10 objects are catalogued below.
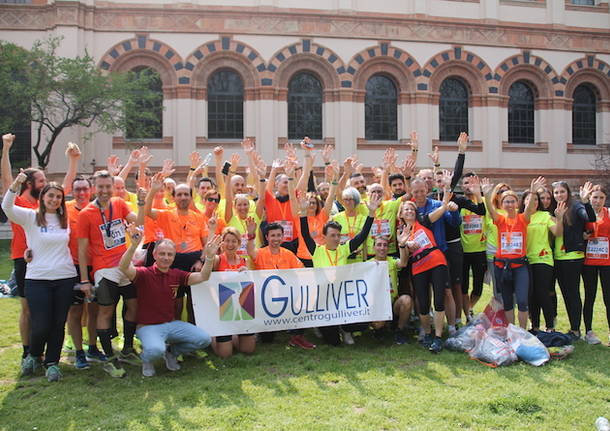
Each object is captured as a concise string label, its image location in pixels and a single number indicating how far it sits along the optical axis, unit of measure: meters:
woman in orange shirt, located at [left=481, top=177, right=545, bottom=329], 6.88
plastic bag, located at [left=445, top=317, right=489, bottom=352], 6.61
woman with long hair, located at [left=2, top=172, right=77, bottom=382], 5.53
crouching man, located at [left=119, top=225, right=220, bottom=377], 5.87
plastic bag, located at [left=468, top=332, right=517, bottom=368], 6.09
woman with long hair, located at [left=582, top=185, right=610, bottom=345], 7.08
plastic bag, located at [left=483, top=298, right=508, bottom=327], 7.09
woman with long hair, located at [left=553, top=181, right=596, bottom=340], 7.01
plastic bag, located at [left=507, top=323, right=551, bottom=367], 6.12
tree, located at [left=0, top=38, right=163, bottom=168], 16.33
